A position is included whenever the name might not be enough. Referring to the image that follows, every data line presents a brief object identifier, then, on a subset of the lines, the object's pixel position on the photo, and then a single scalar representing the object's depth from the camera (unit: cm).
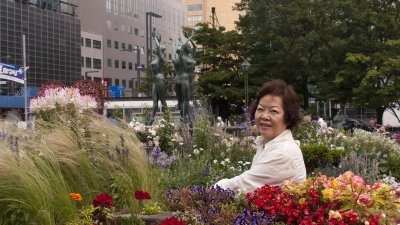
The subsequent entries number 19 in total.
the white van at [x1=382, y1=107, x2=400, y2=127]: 4572
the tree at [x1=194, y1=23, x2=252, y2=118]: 3897
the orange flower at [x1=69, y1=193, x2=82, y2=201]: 419
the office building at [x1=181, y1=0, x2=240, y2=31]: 11194
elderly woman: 382
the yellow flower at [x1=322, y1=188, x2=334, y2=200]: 361
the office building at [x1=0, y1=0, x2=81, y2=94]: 6247
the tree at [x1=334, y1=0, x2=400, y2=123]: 3080
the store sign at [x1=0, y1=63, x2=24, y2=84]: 3891
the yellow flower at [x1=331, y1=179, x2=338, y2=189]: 369
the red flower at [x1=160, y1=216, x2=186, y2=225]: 294
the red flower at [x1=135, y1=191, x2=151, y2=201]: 390
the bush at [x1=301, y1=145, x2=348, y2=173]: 1000
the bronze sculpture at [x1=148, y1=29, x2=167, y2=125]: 1862
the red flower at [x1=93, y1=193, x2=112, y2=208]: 383
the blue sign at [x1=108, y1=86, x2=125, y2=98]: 7131
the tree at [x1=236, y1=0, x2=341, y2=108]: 3438
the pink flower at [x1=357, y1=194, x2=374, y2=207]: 357
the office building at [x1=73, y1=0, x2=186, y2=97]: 8544
